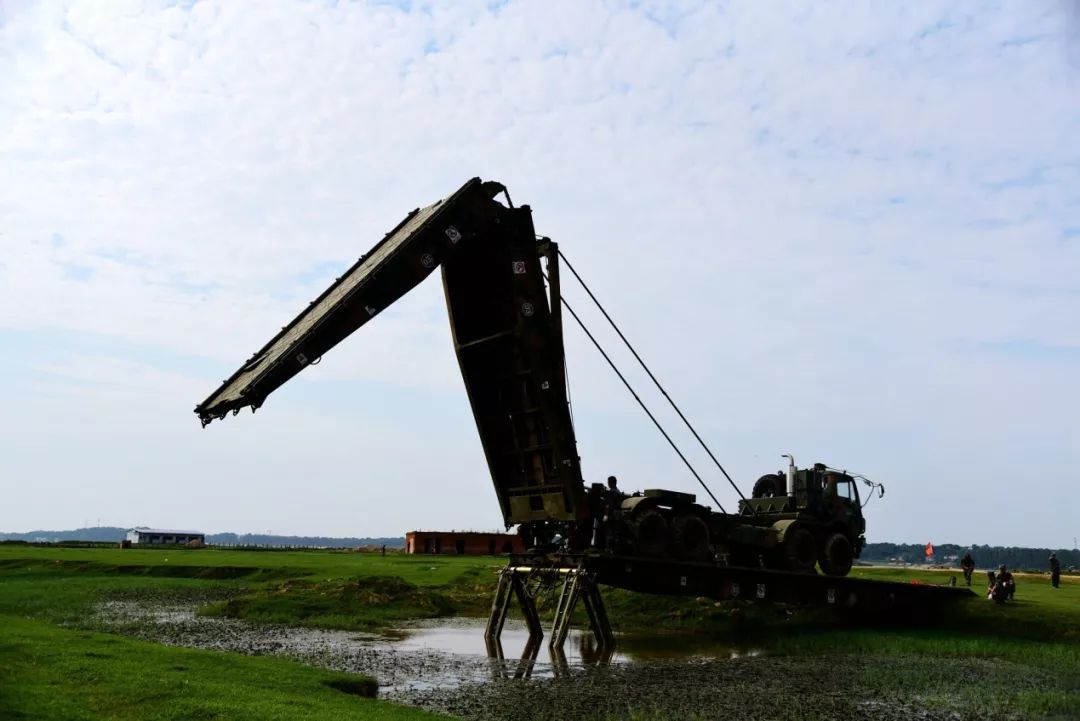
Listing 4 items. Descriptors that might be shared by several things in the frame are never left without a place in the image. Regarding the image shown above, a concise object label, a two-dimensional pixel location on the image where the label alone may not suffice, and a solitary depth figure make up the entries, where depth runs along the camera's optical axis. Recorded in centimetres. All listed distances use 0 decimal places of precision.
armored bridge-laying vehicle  2045
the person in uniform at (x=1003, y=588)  2686
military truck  2278
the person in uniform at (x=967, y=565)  3777
